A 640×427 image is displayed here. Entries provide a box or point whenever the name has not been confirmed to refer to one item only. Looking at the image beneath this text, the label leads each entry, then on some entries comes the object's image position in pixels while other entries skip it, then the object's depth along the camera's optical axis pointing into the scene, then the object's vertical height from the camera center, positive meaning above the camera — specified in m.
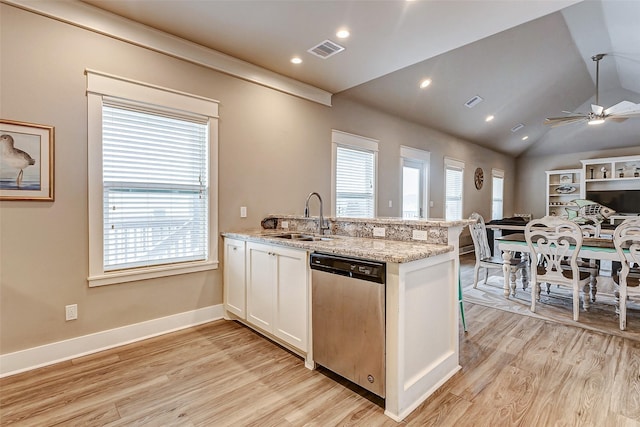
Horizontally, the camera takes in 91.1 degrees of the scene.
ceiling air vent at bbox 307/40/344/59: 3.09 +1.66
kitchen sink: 2.98 -0.23
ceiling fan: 4.48 +1.48
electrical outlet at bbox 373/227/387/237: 2.47 -0.15
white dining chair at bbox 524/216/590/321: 3.12 -0.42
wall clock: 7.96 +0.92
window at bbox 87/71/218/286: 2.58 +0.28
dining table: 3.19 -0.39
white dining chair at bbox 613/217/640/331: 2.89 -0.39
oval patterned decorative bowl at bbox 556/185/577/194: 8.75 +0.70
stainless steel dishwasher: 1.81 -0.65
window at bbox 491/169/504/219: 8.79 +0.57
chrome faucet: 2.92 -0.13
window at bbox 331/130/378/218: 4.60 +0.59
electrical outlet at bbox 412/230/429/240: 2.21 -0.15
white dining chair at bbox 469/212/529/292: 3.99 -0.61
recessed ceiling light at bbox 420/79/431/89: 4.73 +1.98
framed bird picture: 2.20 +0.37
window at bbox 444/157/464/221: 6.94 +0.59
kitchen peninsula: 1.77 -0.54
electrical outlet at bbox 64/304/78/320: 2.46 -0.79
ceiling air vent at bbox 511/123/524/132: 7.48 +2.09
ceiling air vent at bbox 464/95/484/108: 5.60 +2.04
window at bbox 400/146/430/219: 5.86 +0.62
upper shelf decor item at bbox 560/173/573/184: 8.84 +1.01
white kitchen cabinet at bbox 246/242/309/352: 2.32 -0.64
